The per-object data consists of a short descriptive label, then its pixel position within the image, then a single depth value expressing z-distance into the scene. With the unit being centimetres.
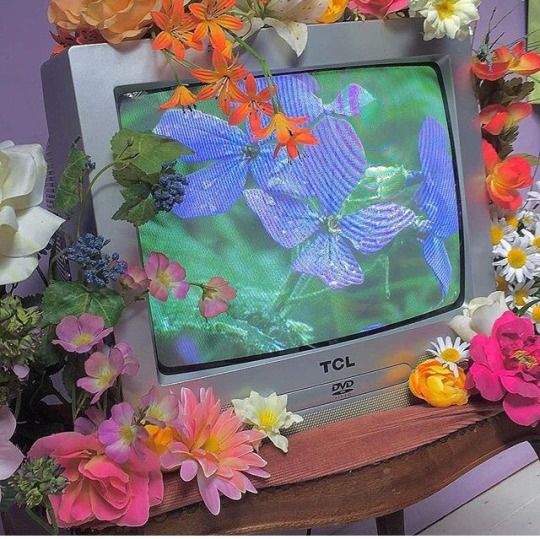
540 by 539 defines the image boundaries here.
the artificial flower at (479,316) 101
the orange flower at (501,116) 109
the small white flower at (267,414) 87
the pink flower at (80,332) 73
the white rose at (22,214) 72
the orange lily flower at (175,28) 81
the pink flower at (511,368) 94
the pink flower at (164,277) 80
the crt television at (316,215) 83
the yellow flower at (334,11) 95
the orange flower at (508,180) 108
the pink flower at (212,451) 77
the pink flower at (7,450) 71
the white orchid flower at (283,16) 88
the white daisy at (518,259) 110
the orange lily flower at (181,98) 81
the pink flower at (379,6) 98
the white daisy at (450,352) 100
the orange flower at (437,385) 97
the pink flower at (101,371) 74
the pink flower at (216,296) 83
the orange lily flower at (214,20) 82
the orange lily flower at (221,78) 81
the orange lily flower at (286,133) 82
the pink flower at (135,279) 79
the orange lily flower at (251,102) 81
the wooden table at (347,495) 79
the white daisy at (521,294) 112
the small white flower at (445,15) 97
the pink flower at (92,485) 74
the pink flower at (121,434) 73
